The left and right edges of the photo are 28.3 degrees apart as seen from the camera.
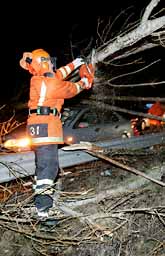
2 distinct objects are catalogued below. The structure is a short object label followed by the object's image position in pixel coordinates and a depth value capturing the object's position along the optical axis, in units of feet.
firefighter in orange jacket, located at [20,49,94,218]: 13.56
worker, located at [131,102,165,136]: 29.71
